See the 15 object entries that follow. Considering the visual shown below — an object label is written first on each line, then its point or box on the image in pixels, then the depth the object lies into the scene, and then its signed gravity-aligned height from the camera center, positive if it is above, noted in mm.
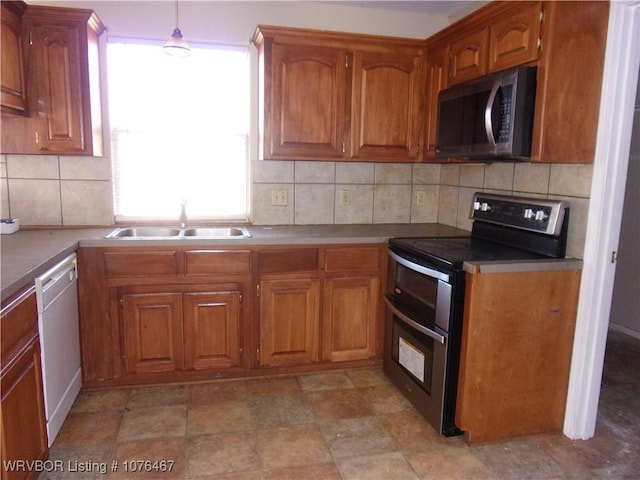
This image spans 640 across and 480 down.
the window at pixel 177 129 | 2947 +221
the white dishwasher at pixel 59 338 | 1955 -807
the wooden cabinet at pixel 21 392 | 1545 -812
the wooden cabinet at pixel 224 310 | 2545 -813
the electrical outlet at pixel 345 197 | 3291 -199
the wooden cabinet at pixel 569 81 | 2008 +396
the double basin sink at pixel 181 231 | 2906 -417
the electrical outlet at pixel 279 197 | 3176 -204
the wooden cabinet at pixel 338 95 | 2771 +437
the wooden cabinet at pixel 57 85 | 2496 +409
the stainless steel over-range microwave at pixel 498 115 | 2090 +264
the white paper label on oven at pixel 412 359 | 2391 -980
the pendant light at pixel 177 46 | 2338 +577
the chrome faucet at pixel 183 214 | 2939 -308
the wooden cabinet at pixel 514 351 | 2107 -812
